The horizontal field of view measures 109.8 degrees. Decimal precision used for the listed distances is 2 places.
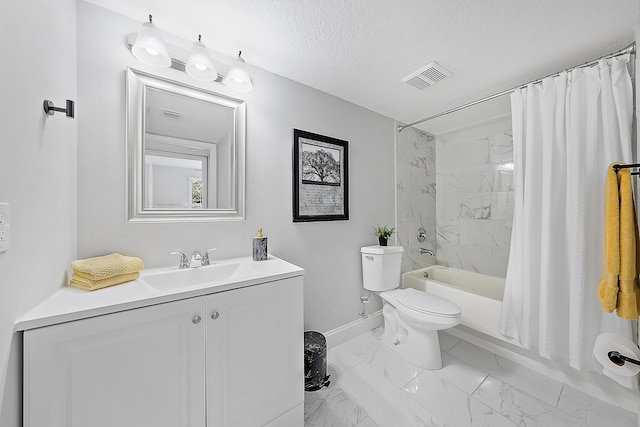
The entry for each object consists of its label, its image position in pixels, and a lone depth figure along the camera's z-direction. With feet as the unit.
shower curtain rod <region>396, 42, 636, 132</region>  4.22
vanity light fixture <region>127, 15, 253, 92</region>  3.61
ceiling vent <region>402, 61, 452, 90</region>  5.23
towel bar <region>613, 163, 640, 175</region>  3.41
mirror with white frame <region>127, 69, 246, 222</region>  3.92
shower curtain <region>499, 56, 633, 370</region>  4.31
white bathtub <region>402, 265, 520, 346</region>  5.90
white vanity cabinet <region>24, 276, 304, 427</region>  2.27
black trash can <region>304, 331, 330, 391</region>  4.81
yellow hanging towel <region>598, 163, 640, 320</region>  3.46
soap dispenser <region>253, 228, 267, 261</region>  4.69
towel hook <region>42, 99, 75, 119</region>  2.59
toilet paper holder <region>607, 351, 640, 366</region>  3.19
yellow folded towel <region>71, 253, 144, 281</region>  3.01
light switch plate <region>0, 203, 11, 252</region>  1.95
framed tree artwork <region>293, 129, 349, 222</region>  5.74
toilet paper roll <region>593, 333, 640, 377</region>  3.28
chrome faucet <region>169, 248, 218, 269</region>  4.10
